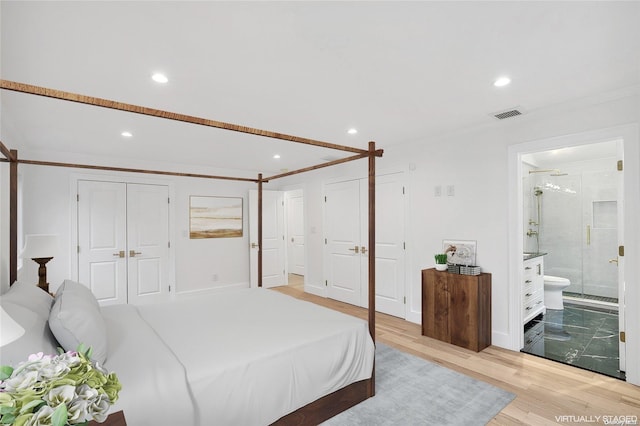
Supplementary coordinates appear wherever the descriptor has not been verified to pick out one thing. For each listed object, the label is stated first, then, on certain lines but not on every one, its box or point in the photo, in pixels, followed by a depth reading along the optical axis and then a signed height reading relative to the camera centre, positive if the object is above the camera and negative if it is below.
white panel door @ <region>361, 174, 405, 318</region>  4.36 -0.41
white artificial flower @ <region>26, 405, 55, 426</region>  0.71 -0.46
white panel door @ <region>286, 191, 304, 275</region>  8.03 -0.37
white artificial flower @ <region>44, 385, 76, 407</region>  0.76 -0.44
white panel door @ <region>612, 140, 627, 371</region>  2.63 -0.46
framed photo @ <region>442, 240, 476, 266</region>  3.56 -0.41
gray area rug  2.11 -1.37
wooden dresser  3.23 -1.00
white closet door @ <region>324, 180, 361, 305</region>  5.03 -0.39
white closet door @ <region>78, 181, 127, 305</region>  4.59 -0.31
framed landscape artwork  5.61 +0.03
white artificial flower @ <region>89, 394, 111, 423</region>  0.81 -0.50
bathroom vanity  3.93 -0.93
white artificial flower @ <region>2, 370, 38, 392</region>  0.77 -0.41
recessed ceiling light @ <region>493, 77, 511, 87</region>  2.29 +1.01
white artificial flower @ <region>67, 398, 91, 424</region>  0.75 -0.47
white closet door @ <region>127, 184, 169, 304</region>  4.97 -0.37
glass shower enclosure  5.14 -0.17
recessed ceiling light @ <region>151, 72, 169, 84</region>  2.17 +1.01
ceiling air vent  2.93 +1.00
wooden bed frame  1.81 -0.24
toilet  4.57 -1.15
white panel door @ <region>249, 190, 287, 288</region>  6.11 -0.41
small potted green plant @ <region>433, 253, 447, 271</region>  3.61 -0.53
